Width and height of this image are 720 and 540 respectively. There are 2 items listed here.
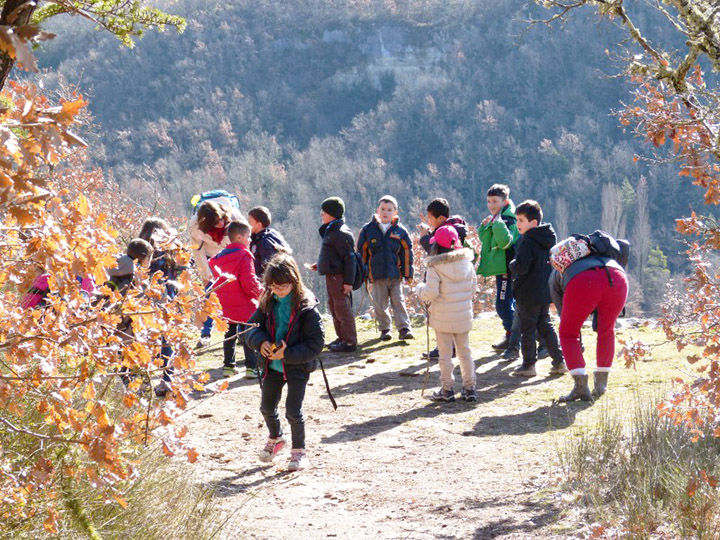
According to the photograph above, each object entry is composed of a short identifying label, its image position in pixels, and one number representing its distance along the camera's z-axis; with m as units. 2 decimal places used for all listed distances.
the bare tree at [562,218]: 72.44
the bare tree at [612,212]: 68.19
